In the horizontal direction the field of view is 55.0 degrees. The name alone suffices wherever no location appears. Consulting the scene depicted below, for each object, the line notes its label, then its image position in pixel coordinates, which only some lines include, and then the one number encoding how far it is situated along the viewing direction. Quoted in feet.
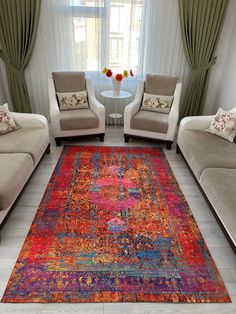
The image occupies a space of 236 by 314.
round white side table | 11.57
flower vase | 11.50
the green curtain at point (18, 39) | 10.64
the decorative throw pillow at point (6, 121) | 8.81
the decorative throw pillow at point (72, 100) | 11.25
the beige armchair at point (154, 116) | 10.52
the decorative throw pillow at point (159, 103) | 11.41
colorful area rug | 5.11
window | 11.23
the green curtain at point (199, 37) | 10.94
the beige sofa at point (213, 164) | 5.91
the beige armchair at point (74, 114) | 10.41
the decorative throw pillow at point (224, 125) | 8.79
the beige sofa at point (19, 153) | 6.22
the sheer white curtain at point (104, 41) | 11.23
